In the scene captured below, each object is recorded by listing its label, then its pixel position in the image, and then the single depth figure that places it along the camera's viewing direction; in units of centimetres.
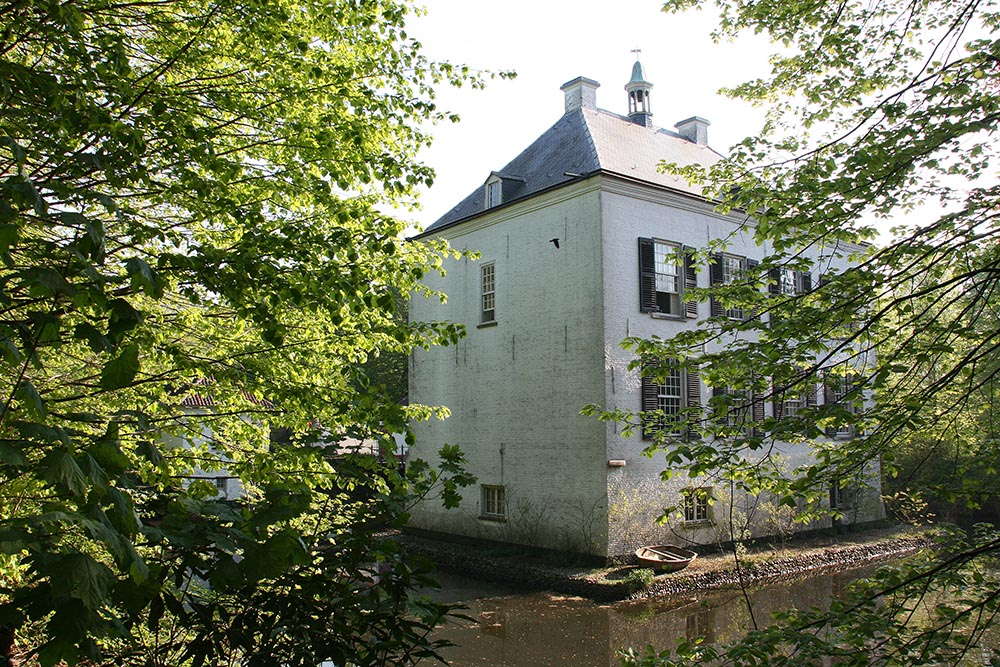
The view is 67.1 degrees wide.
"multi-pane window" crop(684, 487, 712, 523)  1677
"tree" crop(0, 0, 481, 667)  210
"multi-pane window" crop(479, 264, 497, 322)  1912
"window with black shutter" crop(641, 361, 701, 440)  1642
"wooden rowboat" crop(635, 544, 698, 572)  1430
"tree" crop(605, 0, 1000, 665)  412
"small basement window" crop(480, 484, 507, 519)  1778
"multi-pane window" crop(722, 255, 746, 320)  1858
